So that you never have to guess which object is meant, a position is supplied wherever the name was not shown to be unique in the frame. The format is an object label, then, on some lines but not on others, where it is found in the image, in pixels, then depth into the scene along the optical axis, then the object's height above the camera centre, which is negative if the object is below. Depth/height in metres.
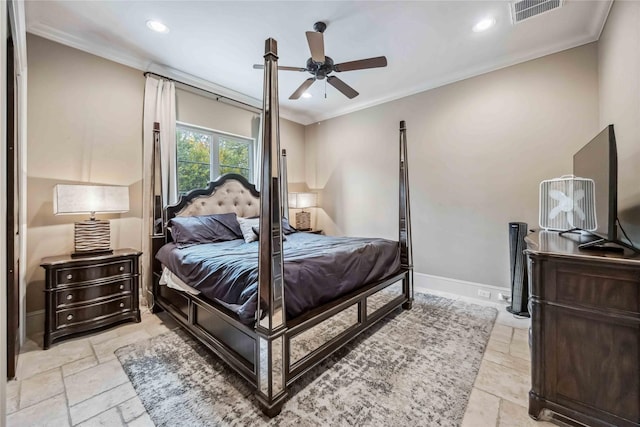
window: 3.74 +0.89
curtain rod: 3.35 +1.76
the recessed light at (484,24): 2.55 +1.84
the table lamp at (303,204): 4.79 +0.16
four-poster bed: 1.56 -0.72
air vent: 2.29 +1.81
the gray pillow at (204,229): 3.04 -0.19
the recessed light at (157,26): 2.56 +1.85
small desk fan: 1.96 +0.05
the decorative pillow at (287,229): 4.06 -0.25
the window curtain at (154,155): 3.18 +0.73
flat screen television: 1.46 +0.15
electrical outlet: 3.37 -1.05
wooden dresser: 1.29 -0.66
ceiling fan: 2.26 +1.42
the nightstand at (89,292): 2.32 -0.74
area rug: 1.56 -1.18
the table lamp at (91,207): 2.41 +0.07
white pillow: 3.35 -0.18
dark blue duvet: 1.82 -0.46
